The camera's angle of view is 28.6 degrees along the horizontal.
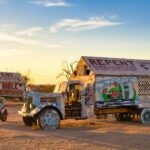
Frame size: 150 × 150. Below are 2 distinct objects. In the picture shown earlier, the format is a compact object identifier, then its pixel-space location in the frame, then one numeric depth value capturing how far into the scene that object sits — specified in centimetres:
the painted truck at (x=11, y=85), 2220
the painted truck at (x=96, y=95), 1213
